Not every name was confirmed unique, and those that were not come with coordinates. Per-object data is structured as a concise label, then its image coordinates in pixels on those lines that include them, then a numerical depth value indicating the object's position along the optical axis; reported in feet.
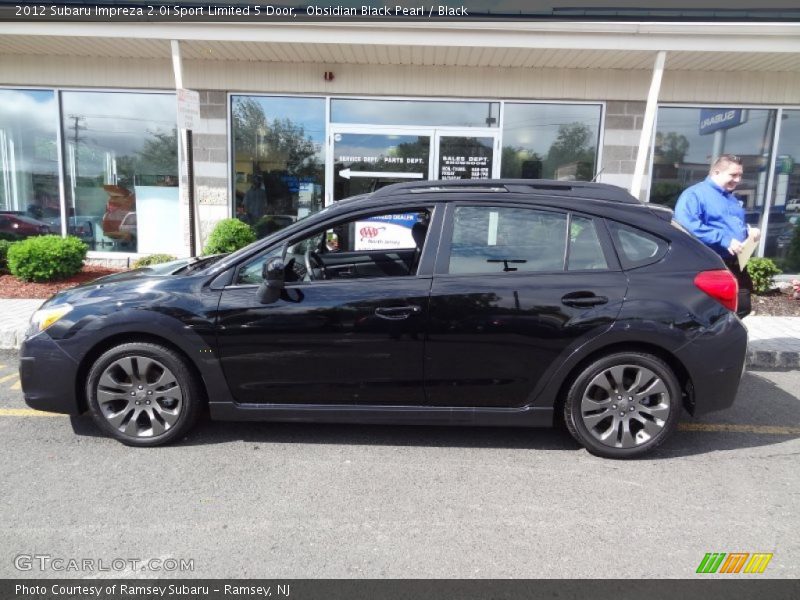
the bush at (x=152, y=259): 28.79
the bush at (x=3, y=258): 29.01
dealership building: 29.30
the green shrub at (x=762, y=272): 26.73
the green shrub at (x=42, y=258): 26.40
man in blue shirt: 14.47
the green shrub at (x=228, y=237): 27.65
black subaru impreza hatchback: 10.92
